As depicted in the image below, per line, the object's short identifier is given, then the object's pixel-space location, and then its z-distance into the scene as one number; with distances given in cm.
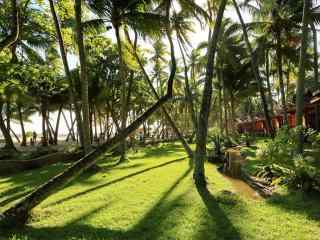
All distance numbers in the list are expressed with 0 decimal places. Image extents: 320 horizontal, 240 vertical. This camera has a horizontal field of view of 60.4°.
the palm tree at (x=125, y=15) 1215
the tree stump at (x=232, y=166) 1078
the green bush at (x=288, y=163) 714
